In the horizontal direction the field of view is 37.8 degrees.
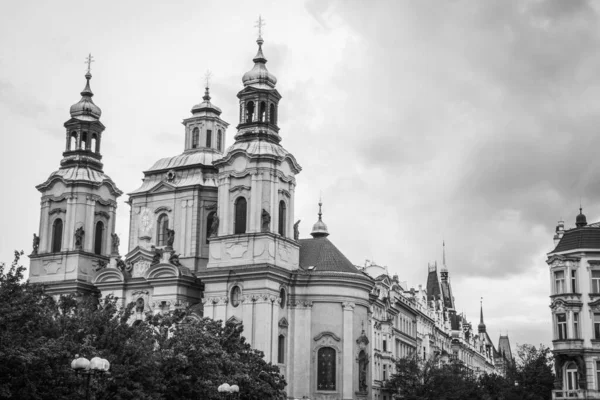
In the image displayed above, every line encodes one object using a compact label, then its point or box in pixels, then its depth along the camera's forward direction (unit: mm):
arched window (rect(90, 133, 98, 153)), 74812
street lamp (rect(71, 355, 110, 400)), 28834
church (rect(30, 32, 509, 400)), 63438
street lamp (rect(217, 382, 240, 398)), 40750
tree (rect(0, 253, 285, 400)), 34250
